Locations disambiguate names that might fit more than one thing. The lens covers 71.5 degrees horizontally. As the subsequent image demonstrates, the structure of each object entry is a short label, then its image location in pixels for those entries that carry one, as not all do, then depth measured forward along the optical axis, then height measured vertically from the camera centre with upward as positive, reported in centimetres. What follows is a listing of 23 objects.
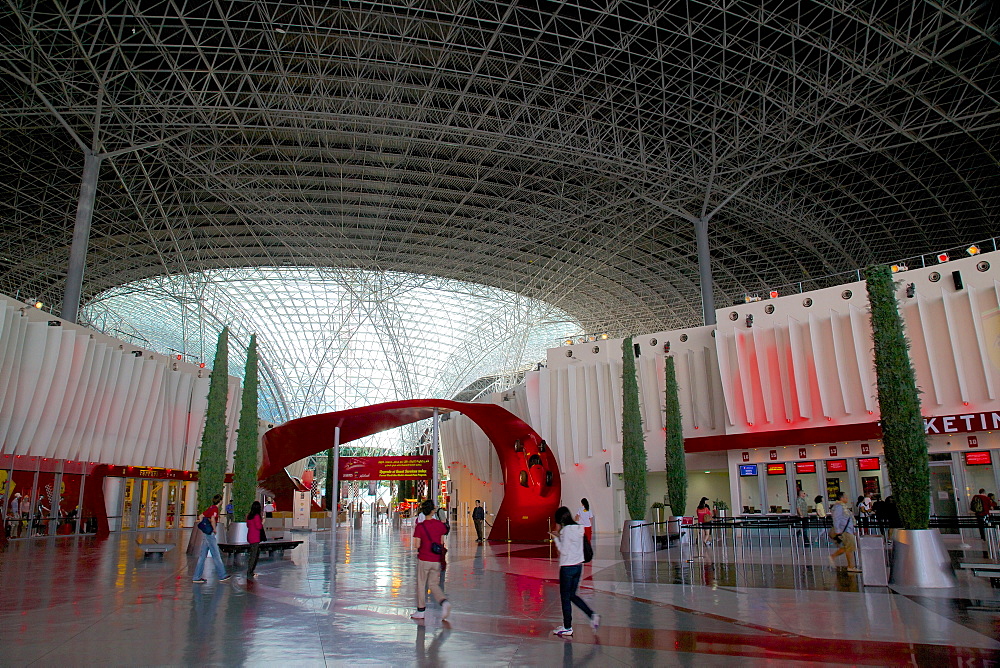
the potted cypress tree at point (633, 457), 1955 +143
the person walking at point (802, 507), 2253 -15
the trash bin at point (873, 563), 1154 -101
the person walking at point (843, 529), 1430 -56
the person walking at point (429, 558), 907 -62
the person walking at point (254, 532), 1409 -39
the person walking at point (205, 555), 1273 -76
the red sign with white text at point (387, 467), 2125 +128
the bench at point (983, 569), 1006 -100
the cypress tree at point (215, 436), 1936 +215
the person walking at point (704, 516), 2148 -37
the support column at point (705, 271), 3566 +1199
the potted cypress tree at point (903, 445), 1141 +95
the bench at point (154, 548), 1747 -82
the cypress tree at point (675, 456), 2156 +149
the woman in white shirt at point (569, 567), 795 -70
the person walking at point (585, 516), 1358 -19
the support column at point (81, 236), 2856 +1168
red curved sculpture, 2372 +193
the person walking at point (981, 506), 1894 -20
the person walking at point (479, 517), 2574 -32
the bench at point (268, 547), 1589 -81
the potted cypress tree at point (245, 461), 1983 +146
